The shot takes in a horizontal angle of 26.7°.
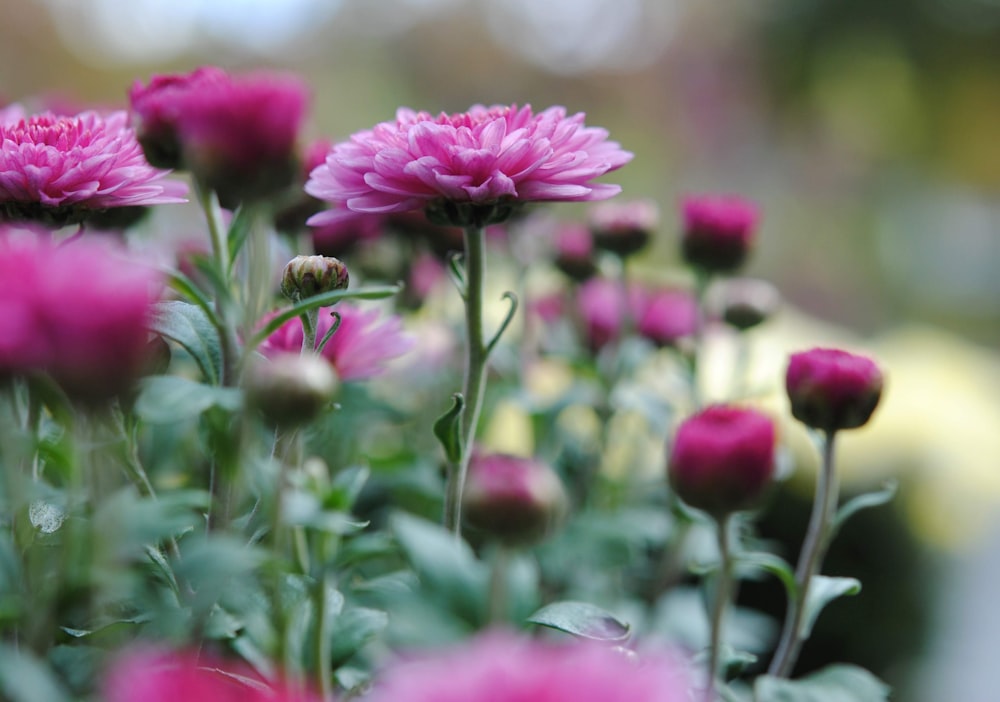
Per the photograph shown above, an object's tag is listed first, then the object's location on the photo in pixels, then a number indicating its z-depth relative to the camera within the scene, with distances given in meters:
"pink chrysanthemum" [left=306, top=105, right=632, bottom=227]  0.32
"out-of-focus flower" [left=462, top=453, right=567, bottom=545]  0.29
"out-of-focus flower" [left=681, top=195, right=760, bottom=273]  0.44
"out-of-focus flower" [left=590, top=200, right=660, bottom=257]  0.44
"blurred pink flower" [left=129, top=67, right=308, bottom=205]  0.29
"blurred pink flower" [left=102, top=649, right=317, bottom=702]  0.24
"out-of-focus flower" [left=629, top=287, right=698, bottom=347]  0.52
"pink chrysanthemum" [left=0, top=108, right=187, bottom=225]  0.31
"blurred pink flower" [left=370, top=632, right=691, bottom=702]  0.24
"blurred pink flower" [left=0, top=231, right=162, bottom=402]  0.26
